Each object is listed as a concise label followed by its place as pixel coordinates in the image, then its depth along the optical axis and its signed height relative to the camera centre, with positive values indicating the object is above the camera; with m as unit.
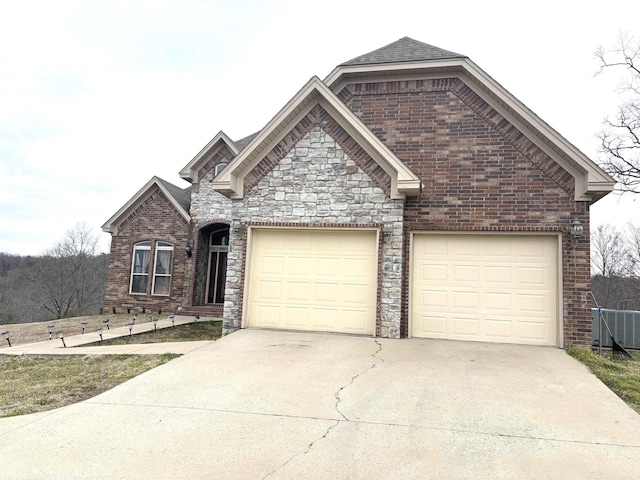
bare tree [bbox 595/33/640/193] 16.64 +7.43
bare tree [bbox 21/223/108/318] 31.02 -1.06
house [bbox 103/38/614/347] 7.95 +1.48
